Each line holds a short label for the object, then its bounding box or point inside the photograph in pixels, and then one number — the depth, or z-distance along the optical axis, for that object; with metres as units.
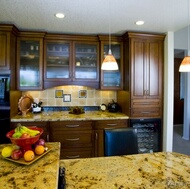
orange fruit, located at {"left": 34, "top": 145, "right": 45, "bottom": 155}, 1.26
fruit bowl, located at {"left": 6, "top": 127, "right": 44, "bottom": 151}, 1.18
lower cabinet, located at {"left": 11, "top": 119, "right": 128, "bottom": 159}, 2.81
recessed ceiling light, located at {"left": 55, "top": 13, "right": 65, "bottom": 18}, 2.30
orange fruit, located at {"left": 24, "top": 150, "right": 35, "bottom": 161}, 1.15
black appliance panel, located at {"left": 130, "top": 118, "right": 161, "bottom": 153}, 3.11
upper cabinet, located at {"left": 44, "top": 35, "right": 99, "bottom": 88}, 3.13
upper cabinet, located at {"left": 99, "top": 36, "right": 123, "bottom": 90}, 3.22
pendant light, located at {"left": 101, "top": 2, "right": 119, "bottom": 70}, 1.94
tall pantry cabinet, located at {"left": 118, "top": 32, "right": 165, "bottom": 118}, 3.00
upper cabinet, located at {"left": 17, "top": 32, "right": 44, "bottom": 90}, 2.99
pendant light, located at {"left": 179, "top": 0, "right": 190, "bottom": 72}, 1.79
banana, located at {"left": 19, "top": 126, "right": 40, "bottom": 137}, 1.27
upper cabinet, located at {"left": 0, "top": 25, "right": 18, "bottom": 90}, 2.64
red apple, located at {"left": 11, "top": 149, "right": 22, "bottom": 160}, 1.19
